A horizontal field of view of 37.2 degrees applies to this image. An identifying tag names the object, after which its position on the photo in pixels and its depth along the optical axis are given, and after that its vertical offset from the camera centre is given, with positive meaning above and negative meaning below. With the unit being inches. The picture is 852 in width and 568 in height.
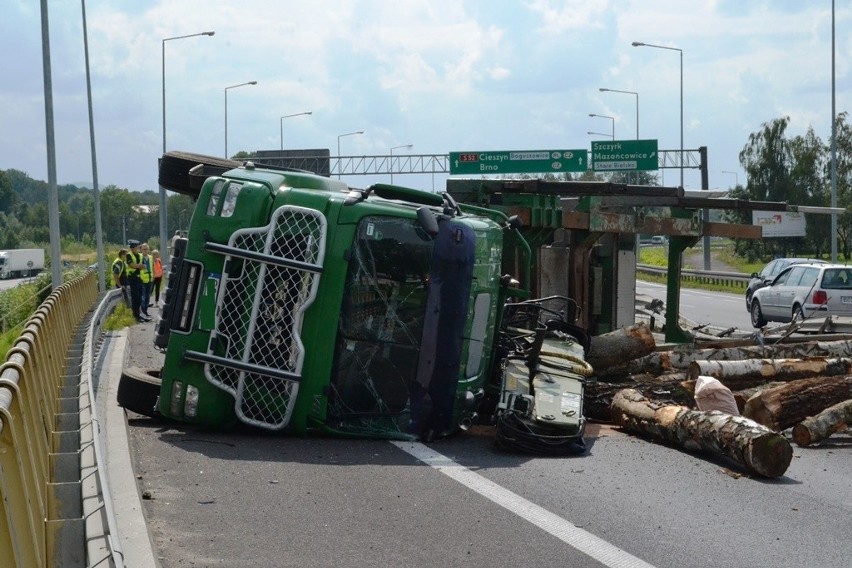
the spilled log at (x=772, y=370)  542.0 -65.0
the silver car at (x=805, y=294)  1093.8 -67.6
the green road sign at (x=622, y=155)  2194.9 +111.6
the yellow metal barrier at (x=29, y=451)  180.1 -41.7
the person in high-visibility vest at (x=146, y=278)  948.6 -44.5
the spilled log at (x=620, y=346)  552.4 -55.9
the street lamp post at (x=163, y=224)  1689.8 -6.0
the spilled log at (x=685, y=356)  565.0 -62.4
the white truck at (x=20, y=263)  3713.1 -129.3
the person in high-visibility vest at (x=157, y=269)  1131.3 -44.9
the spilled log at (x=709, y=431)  370.3 -68.4
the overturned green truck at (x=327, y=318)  393.7 -31.4
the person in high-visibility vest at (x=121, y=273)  970.1 -41.5
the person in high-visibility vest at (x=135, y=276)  935.7 -42.2
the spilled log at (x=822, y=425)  451.5 -74.0
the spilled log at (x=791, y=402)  470.3 -68.7
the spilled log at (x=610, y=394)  490.0 -68.6
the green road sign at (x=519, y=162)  2220.7 +101.3
